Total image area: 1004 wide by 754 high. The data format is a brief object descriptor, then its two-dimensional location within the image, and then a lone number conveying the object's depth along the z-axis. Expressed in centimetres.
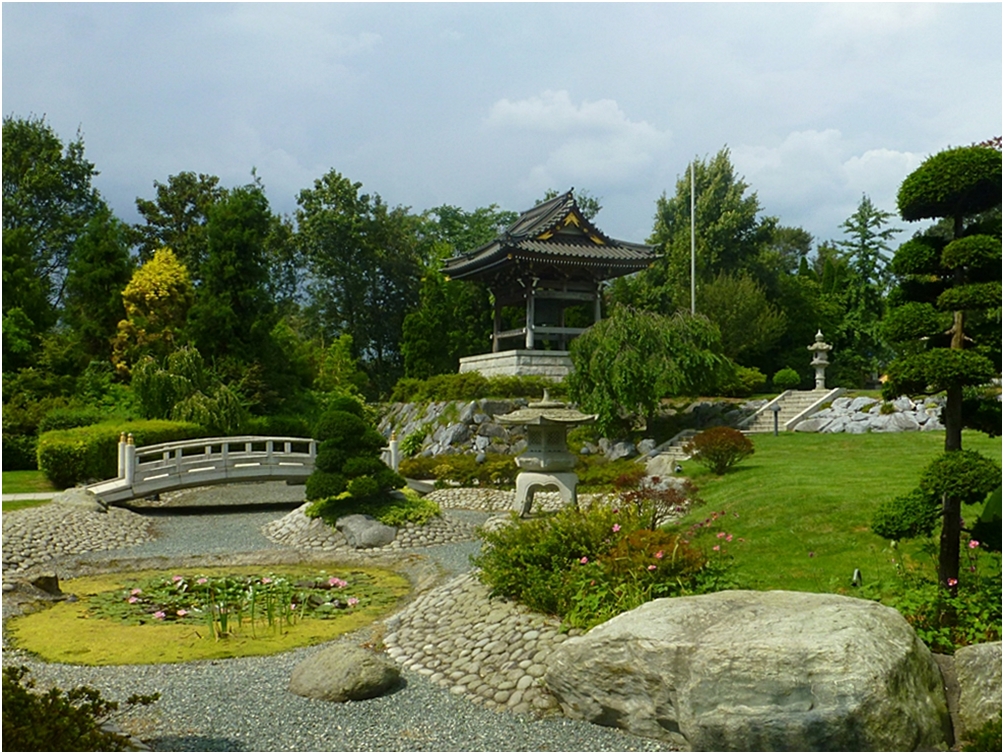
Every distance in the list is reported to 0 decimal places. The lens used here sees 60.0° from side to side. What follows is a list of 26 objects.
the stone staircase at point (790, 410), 2234
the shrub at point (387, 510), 1298
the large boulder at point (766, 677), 451
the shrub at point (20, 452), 2102
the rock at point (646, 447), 2037
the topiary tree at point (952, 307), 602
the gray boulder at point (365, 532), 1241
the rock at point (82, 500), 1461
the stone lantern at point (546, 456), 1294
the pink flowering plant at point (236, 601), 791
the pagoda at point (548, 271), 2611
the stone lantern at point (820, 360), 2580
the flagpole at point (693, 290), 2963
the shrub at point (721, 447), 1538
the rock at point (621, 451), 2070
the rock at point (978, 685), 473
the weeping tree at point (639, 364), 1997
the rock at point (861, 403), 2234
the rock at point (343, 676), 580
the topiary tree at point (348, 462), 1312
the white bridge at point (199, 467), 1652
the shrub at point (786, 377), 2587
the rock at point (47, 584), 910
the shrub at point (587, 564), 660
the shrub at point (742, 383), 2602
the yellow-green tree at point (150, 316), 2558
